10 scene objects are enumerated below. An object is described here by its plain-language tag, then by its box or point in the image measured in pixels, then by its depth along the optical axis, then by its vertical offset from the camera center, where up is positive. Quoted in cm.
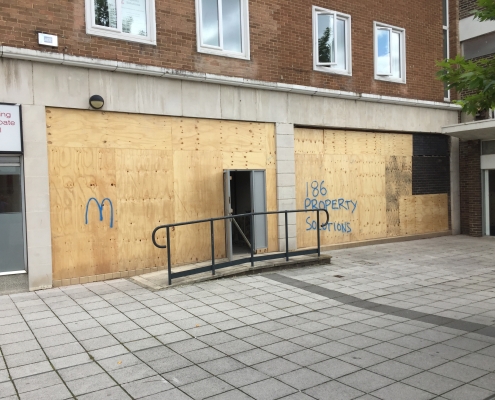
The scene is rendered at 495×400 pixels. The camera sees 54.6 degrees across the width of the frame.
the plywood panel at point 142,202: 913 -31
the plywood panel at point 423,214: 1409 -107
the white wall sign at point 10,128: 780 +101
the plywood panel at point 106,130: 839 +108
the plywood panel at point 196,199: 980 -29
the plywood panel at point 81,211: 840 -41
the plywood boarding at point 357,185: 1195 -11
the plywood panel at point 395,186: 1369 -19
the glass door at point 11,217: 789 -45
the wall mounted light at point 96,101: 859 +156
